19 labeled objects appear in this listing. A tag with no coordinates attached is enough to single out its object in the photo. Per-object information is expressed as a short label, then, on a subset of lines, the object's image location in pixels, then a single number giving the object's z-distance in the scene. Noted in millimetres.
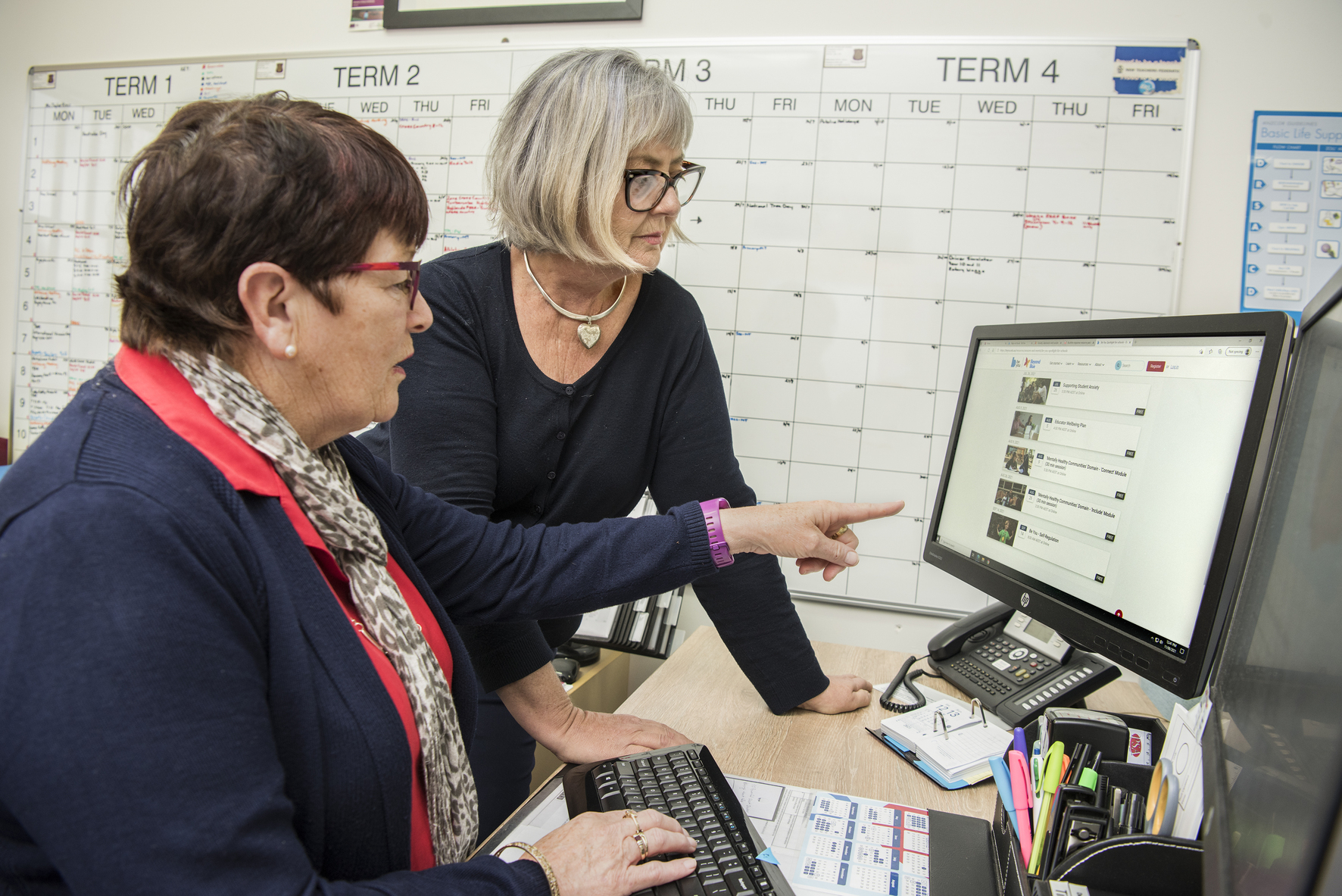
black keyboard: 634
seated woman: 433
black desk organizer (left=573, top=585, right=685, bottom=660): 1826
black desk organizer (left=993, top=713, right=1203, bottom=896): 531
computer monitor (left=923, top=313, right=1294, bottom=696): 737
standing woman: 1006
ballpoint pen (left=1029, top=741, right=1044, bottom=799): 682
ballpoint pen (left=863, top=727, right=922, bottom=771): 942
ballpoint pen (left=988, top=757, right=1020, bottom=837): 634
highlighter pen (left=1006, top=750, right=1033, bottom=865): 614
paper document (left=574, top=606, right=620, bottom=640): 1851
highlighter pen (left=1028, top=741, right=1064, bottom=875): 598
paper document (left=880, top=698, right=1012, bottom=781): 920
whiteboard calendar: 1739
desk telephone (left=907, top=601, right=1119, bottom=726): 1008
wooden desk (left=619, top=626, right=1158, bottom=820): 882
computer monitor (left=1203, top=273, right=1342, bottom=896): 291
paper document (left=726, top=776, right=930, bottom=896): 690
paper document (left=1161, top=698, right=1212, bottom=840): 566
